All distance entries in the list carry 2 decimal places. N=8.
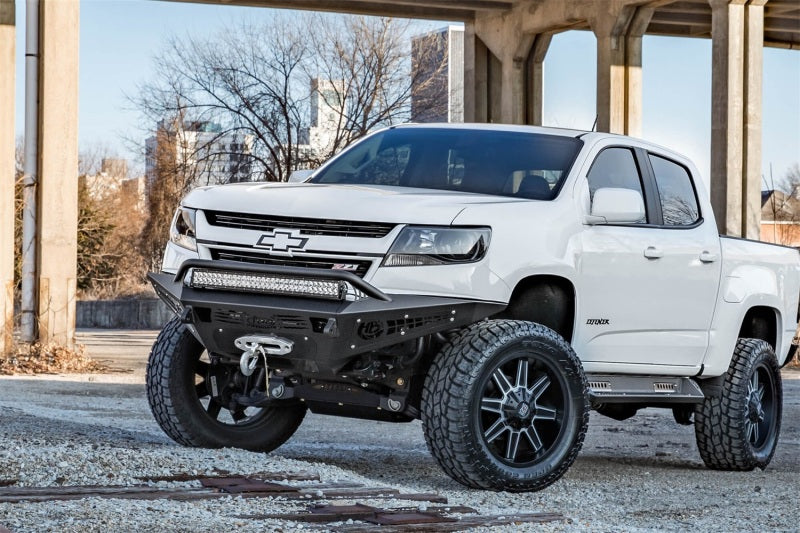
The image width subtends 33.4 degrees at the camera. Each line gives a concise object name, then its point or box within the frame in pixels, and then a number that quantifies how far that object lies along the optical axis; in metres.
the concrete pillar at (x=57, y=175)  18.05
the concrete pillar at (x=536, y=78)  29.41
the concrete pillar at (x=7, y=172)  17.88
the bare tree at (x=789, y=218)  45.34
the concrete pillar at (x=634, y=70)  27.22
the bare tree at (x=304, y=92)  33.38
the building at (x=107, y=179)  55.74
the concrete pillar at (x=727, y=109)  25.19
